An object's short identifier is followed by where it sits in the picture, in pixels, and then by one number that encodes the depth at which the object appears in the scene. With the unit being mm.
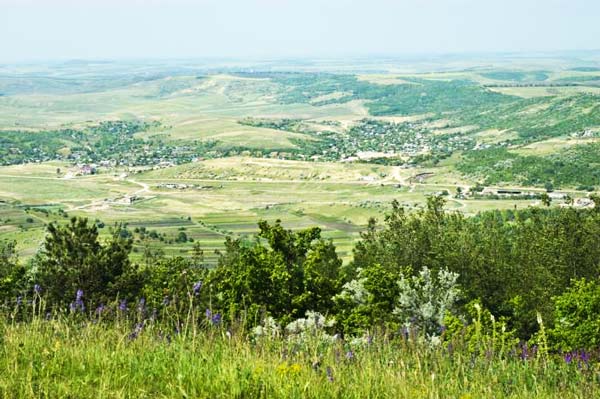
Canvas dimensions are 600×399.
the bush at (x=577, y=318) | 25688
